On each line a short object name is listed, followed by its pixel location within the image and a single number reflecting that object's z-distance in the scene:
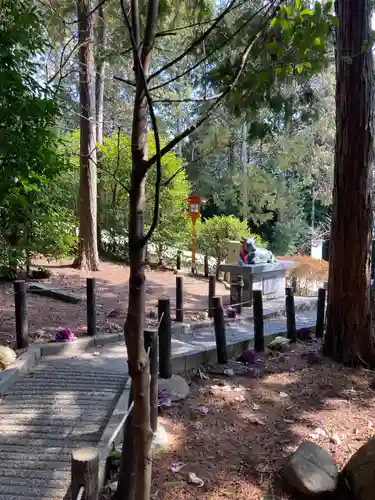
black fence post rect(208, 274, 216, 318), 8.76
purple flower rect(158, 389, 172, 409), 4.07
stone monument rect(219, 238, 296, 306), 10.03
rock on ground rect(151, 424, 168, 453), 3.40
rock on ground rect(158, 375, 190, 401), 4.29
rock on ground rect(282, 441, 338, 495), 2.99
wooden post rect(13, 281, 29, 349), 5.14
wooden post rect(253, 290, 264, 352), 5.68
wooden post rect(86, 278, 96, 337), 6.04
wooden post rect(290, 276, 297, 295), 13.83
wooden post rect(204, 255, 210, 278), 14.75
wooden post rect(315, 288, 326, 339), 6.88
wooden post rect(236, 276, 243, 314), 8.86
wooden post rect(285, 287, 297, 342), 6.25
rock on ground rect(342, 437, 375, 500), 2.90
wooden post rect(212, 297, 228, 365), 5.21
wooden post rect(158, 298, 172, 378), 4.32
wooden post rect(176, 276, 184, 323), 7.40
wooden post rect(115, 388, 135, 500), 2.46
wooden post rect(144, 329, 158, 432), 3.19
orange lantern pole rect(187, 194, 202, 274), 14.34
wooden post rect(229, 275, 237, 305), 9.58
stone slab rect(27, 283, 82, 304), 8.27
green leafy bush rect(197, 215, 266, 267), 15.89
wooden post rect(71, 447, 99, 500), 1.74
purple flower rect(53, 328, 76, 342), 5.77
